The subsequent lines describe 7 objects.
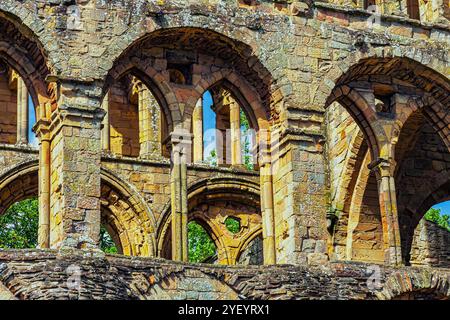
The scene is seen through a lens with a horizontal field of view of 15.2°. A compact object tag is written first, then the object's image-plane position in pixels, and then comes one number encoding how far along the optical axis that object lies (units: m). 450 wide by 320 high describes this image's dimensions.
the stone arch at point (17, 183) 33.34
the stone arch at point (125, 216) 33.06
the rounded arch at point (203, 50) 28.61
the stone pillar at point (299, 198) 28.47
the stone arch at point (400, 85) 30.28
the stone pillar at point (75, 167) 27.03
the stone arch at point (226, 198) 34.19
